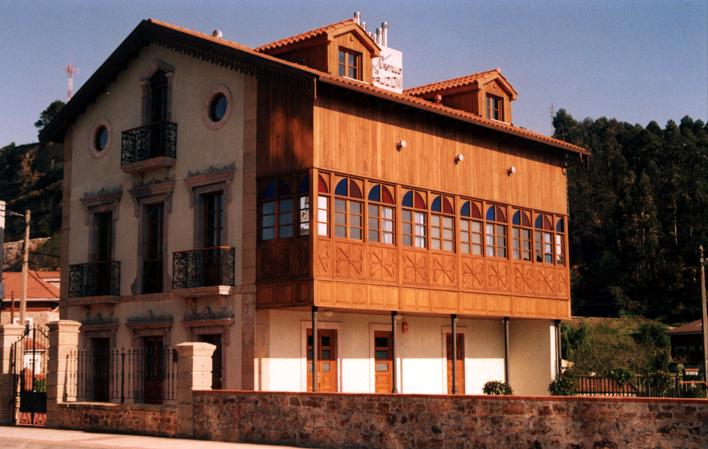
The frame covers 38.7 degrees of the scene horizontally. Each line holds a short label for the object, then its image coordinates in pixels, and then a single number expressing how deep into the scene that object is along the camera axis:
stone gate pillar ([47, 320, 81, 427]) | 24.95
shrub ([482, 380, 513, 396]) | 28.53
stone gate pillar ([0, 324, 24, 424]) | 26.14
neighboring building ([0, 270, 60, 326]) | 66.69
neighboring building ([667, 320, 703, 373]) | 62.58
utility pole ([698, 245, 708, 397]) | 37.28
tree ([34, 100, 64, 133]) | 119.50
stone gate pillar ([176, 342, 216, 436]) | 21.58
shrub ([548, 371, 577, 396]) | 29.44
